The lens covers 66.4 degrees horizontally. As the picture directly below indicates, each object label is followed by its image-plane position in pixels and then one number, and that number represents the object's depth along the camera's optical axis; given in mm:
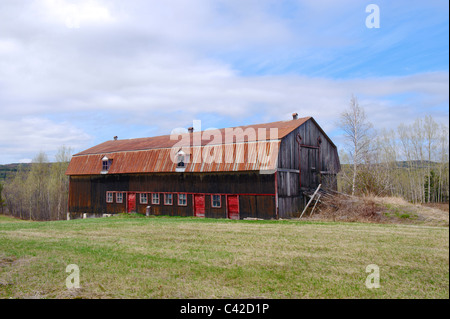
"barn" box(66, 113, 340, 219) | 25156
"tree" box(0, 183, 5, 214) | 64788
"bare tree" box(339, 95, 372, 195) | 31312
